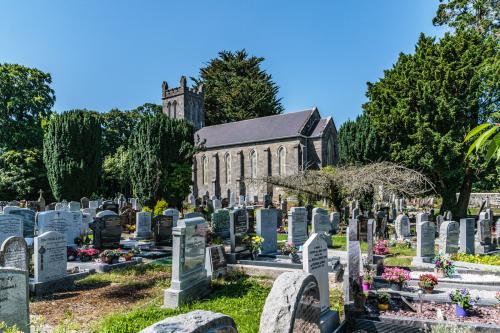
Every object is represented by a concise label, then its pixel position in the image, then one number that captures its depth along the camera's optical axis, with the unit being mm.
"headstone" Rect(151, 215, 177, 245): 15797
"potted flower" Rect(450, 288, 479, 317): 7215
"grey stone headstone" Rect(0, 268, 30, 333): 4918
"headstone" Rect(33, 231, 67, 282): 9289
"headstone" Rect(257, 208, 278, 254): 14078
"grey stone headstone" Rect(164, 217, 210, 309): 8211
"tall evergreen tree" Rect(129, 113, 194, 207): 25031
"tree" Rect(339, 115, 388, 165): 28219
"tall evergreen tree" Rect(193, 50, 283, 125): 65438
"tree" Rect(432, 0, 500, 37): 24531
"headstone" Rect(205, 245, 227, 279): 10250
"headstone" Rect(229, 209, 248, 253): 12367
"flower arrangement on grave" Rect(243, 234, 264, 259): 12727
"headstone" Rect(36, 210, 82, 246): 13539
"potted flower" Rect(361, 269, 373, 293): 8000
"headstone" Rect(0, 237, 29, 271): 8430
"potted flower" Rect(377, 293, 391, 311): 7488
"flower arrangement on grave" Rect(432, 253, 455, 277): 10125
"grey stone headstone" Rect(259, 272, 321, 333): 3768
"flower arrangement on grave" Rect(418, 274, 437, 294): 8422
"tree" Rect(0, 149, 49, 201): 34719
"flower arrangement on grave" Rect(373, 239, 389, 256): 12964
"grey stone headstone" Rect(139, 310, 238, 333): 2580
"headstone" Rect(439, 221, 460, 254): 13544
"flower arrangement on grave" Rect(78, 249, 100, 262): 12547
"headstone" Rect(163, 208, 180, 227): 16822
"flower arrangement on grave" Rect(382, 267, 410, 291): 8797
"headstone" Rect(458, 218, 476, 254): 14391
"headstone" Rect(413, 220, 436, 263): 12805
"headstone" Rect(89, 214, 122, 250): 14367
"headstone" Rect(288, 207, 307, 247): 15391
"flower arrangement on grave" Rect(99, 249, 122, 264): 11828
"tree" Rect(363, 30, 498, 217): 22234
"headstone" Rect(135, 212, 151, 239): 17703
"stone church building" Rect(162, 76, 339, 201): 44656
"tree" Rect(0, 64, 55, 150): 38062
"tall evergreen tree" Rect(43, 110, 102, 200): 29391
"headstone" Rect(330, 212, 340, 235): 20078
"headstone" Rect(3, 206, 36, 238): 15328
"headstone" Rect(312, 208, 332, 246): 15984
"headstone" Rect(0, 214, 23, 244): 12367
